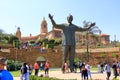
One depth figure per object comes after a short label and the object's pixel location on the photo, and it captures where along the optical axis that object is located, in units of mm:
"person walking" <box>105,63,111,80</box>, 7491
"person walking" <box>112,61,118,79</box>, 8165
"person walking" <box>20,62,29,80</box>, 6415
